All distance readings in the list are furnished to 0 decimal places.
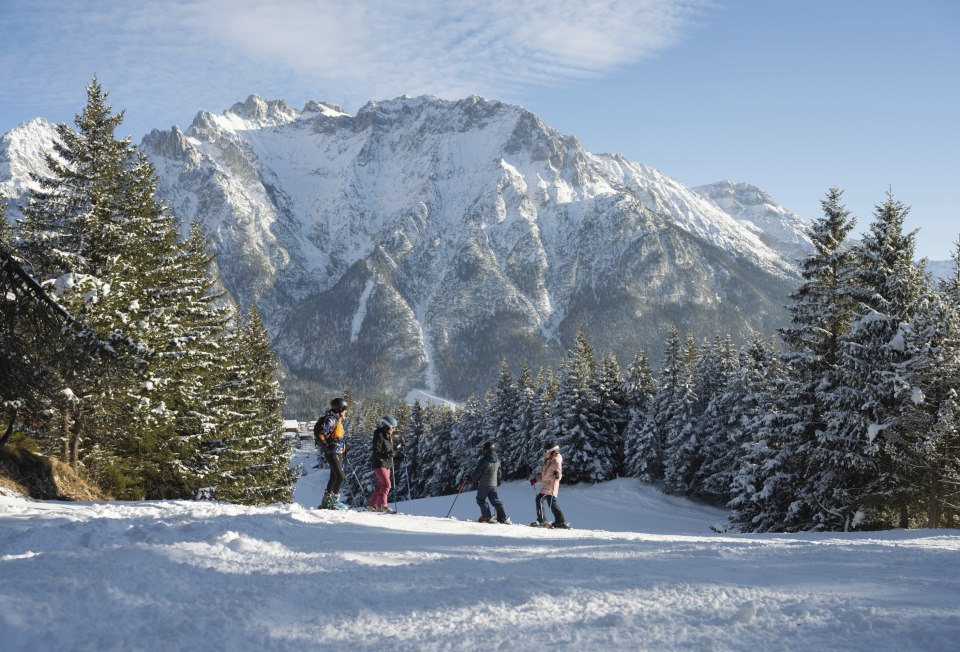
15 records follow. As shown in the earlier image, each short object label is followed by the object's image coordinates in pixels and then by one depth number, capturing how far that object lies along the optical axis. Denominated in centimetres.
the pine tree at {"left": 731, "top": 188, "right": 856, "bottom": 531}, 1872
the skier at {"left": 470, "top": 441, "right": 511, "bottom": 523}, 1317
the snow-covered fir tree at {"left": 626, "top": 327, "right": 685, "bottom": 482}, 4353
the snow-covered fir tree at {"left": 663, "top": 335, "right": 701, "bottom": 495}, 3988
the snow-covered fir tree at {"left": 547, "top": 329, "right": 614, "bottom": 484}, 4447
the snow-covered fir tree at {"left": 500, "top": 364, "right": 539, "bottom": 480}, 4984
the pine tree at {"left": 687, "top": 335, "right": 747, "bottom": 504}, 3603
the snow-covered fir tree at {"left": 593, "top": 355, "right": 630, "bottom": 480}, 4750
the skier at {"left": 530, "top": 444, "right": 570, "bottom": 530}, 1368
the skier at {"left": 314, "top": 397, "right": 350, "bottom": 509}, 1187
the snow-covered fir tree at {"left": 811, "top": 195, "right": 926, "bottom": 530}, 1658
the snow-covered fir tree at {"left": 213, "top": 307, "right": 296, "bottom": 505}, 1955
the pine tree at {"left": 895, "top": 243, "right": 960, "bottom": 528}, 1552
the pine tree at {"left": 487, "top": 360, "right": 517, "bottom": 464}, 5300
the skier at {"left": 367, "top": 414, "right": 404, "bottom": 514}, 1223
